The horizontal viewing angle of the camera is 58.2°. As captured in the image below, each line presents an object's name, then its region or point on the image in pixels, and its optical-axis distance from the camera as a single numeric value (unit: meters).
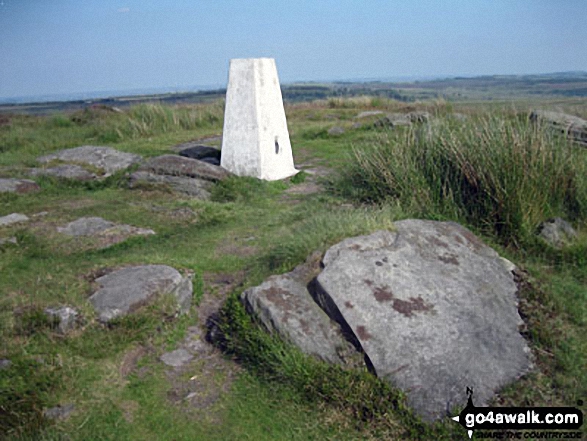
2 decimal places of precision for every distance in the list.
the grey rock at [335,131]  14.17
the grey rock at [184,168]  9.01
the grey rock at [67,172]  9.68
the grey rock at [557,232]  5.48
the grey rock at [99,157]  10.26
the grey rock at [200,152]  10.91
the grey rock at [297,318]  3.69
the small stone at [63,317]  4.03
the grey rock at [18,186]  8.74
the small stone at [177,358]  3.98
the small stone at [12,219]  7.00
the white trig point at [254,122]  9.24
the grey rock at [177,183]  8.60
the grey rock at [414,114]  13.67
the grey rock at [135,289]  4.23
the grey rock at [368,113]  17.63
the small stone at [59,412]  3.34
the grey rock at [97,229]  6.61
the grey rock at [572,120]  8.43
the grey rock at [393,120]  13.67
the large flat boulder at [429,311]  3.45
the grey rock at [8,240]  6.15
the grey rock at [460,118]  8.03
